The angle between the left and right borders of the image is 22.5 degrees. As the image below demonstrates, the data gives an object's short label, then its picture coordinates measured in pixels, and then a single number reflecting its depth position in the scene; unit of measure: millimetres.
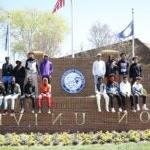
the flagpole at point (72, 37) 17415
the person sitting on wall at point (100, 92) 12645
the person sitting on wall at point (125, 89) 12561
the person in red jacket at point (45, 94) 12823
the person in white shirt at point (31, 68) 13152
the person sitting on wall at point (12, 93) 12852
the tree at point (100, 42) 34497
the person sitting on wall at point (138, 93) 12673
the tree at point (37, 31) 35009
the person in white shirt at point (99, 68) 12964
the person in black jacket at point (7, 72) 13077
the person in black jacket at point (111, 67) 12945
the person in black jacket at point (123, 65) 13039
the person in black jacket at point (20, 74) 13067
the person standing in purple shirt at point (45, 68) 13217
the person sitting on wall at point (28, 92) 12748
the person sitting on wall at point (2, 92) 12908
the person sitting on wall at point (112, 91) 12589
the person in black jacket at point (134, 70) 13011
